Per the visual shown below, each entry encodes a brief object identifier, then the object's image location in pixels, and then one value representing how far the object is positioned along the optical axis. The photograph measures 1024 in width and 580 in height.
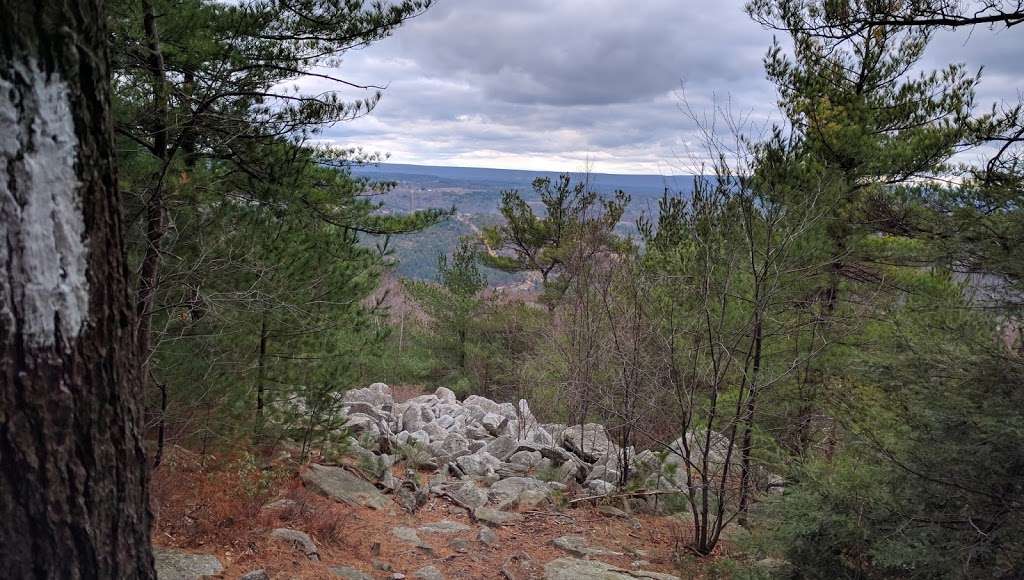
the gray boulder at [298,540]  4.90
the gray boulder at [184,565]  3.95
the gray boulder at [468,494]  7.15
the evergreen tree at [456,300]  19.03
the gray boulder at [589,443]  9.20
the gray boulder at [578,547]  5.94
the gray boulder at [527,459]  8.99
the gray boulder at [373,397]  11.60
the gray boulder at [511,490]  7.22
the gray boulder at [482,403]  12.85
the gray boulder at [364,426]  8.59
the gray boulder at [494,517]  6.68
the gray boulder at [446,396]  13.25
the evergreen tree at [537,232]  19.33
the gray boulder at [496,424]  10.95
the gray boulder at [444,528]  6.34
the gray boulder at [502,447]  9.42
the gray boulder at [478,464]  8.59
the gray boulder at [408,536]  5.87
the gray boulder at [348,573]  4.74
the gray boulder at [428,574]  5.06
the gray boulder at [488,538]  6.08
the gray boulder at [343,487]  6.54
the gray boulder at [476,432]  10.66
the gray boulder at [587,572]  5.08
